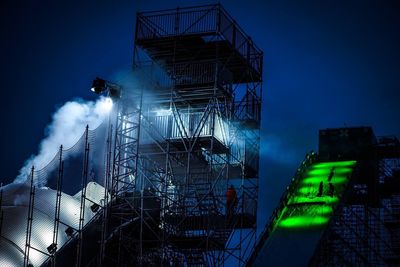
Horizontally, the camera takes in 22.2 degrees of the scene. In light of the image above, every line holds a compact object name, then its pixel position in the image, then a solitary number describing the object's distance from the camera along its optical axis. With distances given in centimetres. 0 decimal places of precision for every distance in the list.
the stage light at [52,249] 4220
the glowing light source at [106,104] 4866
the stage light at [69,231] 4440
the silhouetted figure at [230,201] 4588
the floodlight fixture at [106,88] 4541
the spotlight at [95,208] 4609
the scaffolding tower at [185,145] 4550
